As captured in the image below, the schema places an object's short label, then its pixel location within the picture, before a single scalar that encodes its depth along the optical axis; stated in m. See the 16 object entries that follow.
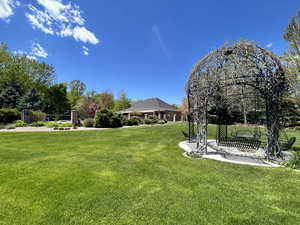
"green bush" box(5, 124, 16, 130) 13.54
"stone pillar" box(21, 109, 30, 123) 17.27
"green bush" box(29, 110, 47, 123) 18.29
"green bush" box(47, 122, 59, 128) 14.73
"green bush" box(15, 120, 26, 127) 15.43
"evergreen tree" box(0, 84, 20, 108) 26.56
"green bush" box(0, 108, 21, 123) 16.89
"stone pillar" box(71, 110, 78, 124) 17.11
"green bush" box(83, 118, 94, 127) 15.94
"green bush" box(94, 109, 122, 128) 15.57
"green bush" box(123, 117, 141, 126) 19.10
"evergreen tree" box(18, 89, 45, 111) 26.69
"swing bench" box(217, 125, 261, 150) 5.74
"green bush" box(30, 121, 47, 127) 15.80
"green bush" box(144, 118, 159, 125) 22.29
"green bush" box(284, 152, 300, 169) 4.25
